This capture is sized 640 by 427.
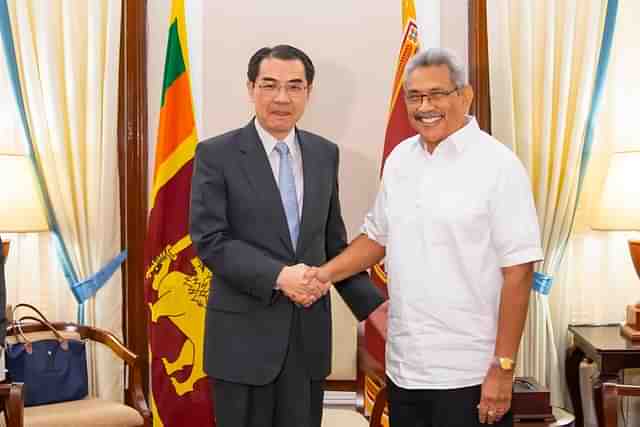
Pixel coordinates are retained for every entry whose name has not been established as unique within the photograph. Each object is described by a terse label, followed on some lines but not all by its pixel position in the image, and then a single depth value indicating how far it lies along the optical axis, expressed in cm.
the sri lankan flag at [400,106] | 357
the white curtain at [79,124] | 387
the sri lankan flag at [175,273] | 362
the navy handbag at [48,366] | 344
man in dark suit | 237
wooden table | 332
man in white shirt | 210
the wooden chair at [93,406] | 337
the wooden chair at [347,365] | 324
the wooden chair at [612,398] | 292
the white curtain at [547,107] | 383
